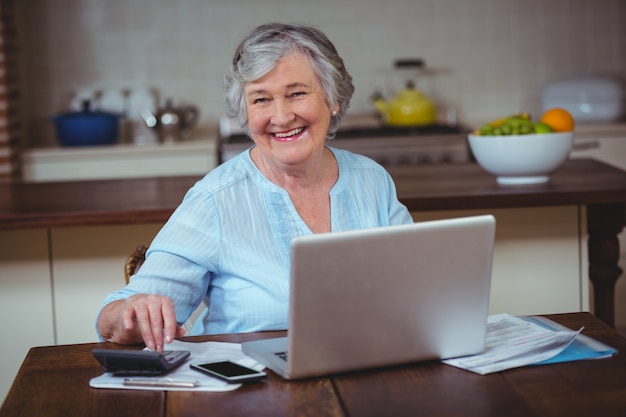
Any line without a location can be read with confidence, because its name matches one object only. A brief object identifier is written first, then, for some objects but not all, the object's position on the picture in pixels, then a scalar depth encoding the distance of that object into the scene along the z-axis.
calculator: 1.49
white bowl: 2.71
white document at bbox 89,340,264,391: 1.47
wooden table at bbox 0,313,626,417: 1.36
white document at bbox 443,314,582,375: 1.52
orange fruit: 2.78
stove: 4.30
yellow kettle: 4.66
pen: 1.46
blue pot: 4.46
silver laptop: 1.36
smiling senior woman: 1.90
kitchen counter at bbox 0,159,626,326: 2.60
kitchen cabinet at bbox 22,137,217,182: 4.39
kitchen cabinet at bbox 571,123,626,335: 4.41
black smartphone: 1.48
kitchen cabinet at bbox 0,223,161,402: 2.79
